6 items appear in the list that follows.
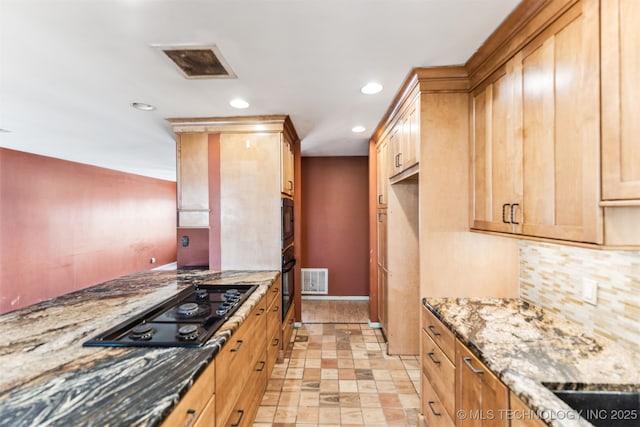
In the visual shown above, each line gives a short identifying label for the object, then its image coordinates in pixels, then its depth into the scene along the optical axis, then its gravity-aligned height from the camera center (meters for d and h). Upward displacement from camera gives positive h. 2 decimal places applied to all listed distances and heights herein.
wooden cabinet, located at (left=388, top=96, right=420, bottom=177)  2.02 +0.62
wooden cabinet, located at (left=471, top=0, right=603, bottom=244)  1.00 +0.34
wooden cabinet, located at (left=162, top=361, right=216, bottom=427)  0.92 -0.71
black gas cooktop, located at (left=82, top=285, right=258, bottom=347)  1.23 -0.58
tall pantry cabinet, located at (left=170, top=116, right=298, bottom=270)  2.84 +0.27
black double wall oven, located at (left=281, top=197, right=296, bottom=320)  2.90 -0.47
